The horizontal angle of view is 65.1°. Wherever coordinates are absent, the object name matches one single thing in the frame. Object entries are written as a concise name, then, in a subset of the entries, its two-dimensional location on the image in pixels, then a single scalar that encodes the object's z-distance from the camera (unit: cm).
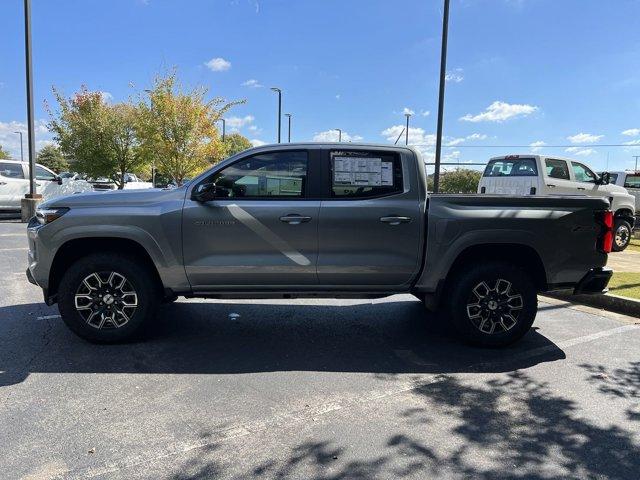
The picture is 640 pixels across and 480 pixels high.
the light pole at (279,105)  3016
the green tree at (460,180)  2920
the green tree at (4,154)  7006
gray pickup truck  457
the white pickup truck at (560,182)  1146
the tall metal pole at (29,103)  1407
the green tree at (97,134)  2044
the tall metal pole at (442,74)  1184
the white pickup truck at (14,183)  1574
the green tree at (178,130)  1914
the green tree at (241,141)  7205
